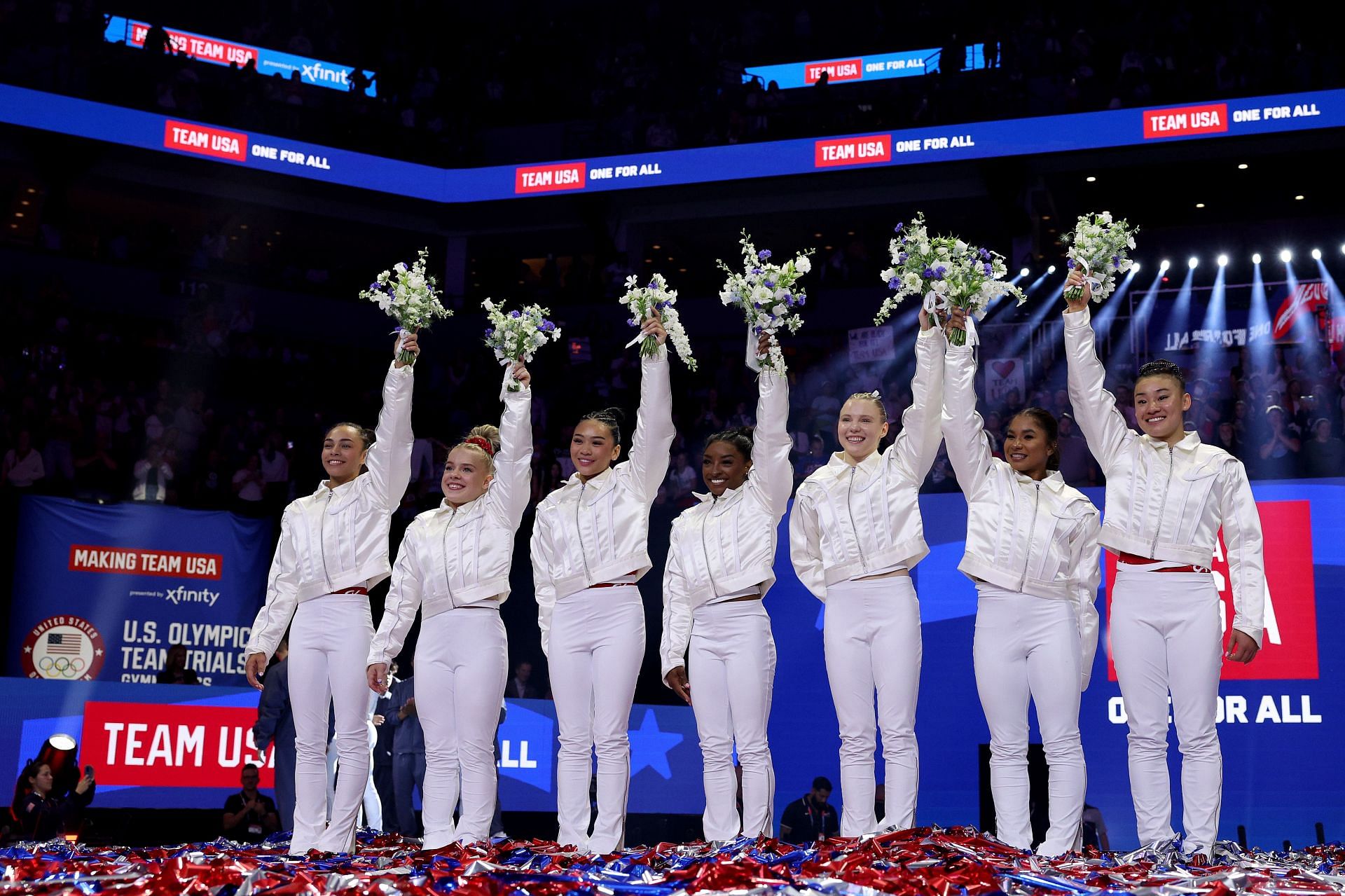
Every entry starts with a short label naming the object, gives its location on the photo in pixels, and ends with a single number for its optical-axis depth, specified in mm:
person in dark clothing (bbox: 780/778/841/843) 9758
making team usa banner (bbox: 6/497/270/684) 12719
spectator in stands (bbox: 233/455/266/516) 14336
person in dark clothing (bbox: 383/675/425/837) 8867
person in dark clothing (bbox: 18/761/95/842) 8508
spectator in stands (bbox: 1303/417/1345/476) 10656
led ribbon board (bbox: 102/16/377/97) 21125
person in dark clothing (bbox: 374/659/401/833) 9484
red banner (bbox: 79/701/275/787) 9633
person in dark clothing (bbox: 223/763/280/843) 9305
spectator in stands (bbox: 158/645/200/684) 10891
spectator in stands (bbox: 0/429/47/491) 13547
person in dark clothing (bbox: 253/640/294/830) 7844
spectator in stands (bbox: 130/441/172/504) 14086
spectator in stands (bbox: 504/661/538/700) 11568
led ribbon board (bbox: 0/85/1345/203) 15727
